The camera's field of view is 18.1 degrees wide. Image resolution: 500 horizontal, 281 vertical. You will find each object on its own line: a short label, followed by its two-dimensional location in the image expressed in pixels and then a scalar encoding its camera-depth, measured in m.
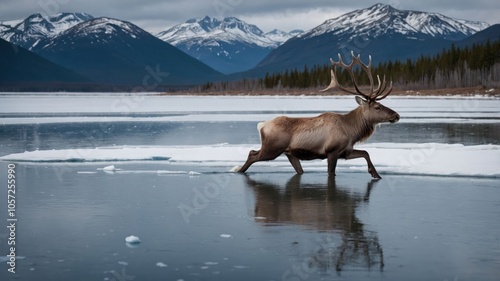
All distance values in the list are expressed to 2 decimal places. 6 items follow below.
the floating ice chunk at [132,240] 18.06
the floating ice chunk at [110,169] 32.91
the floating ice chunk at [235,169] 33.06
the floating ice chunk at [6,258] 16.30
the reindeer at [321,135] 31.66
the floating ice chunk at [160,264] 15.97
